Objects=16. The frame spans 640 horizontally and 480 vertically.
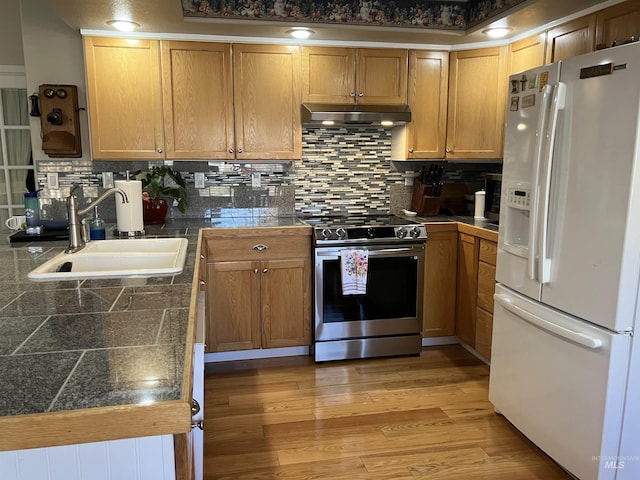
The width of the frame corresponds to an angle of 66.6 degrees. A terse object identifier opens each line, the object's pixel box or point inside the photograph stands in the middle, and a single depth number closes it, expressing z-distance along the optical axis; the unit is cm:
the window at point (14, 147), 405
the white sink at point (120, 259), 176
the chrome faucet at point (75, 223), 215
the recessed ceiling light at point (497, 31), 310
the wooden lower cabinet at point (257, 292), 316
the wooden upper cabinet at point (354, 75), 337
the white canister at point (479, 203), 352
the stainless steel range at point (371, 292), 318
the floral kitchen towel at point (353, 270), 316
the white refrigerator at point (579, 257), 173
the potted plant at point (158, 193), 326
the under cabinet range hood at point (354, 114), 327
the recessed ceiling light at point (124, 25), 295
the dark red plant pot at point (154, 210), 326
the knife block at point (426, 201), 369
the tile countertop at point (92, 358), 85
